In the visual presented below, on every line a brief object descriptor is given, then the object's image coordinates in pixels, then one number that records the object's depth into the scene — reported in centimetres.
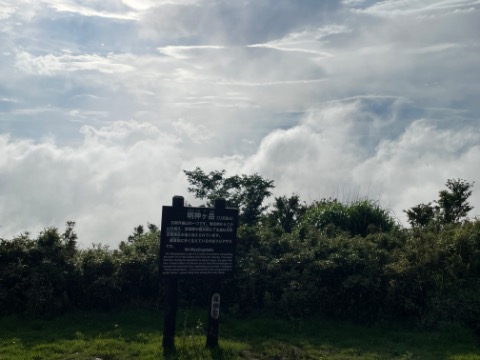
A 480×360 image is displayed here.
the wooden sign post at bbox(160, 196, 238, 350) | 925
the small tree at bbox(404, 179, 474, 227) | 1511
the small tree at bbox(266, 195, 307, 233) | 1694
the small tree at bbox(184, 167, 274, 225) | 1858
